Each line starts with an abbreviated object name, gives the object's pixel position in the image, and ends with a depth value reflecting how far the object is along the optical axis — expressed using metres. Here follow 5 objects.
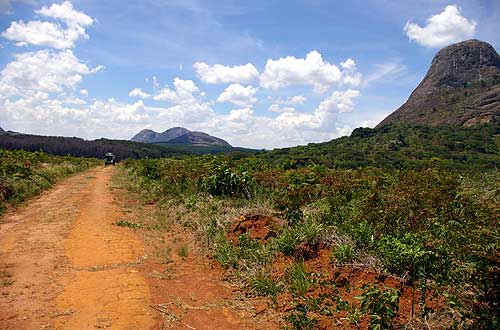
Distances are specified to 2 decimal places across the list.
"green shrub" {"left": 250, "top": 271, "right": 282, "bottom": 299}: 5.52
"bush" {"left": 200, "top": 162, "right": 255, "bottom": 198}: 11.08
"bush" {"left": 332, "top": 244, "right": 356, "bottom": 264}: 5.51
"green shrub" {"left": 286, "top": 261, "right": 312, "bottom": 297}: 5.23
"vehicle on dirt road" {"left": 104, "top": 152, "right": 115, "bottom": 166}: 45.56
